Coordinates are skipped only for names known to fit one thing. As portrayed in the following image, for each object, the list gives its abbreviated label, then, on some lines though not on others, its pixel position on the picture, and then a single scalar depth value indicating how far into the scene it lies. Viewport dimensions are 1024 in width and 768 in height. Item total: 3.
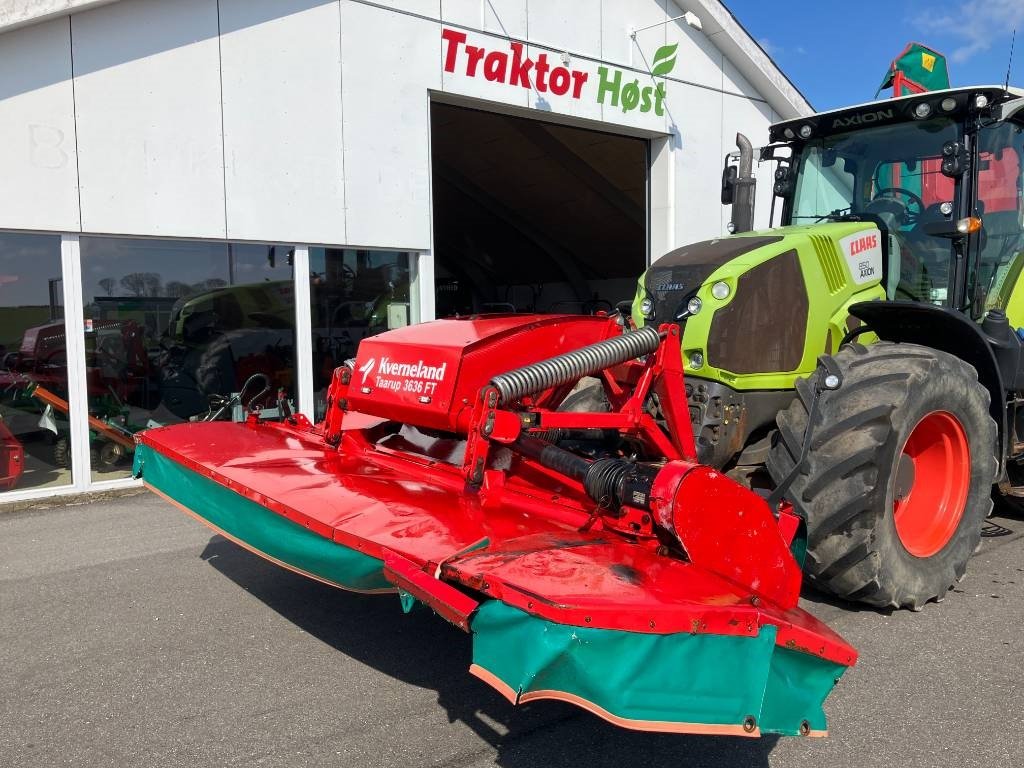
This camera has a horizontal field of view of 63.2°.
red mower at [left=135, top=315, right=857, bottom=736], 2.20
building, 6.65
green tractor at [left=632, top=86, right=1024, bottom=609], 3.52
